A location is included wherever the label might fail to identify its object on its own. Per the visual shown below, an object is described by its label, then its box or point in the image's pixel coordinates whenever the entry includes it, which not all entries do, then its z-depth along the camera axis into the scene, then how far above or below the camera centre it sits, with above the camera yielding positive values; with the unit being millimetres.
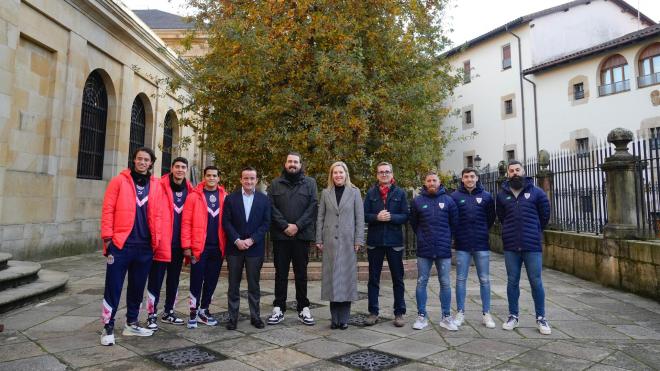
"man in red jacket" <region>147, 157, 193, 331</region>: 4852 -353
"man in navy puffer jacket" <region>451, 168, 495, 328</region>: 5133 -218
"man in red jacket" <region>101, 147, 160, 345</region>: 4379 -196
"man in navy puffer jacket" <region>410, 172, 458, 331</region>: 5090 -221
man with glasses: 5207 -185
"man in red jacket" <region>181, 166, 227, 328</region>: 5039 -296
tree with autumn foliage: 8688 +2830
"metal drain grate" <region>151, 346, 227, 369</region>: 3795 -1313
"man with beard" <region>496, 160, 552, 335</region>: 4980 -135
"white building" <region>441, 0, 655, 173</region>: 23594 +8733
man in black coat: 5289 -106
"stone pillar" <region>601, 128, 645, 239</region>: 7320 +559
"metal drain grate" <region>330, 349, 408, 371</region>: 3781 -1311
